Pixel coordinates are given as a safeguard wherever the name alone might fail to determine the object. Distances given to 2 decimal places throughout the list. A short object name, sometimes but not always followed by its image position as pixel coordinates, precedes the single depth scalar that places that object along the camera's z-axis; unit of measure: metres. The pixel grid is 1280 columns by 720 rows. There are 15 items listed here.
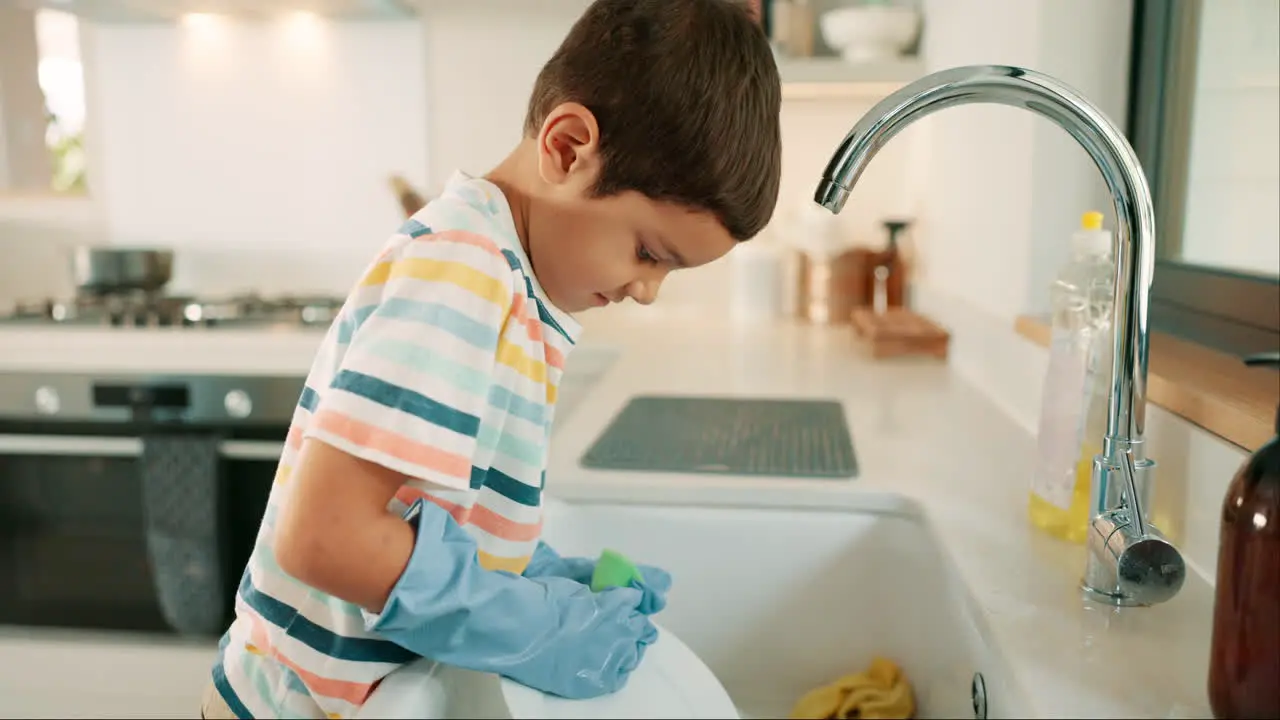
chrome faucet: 0.60
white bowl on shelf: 1.90
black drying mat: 0.99
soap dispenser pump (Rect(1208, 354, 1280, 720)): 0.46
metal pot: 2.15
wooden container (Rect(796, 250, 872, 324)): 2.10
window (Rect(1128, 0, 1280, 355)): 0.94
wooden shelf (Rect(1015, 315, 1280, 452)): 0.68
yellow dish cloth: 0.84
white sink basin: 0.92
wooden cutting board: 1.65
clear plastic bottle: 0.76
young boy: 0.51
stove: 1.92
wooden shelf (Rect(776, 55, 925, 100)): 1.86
